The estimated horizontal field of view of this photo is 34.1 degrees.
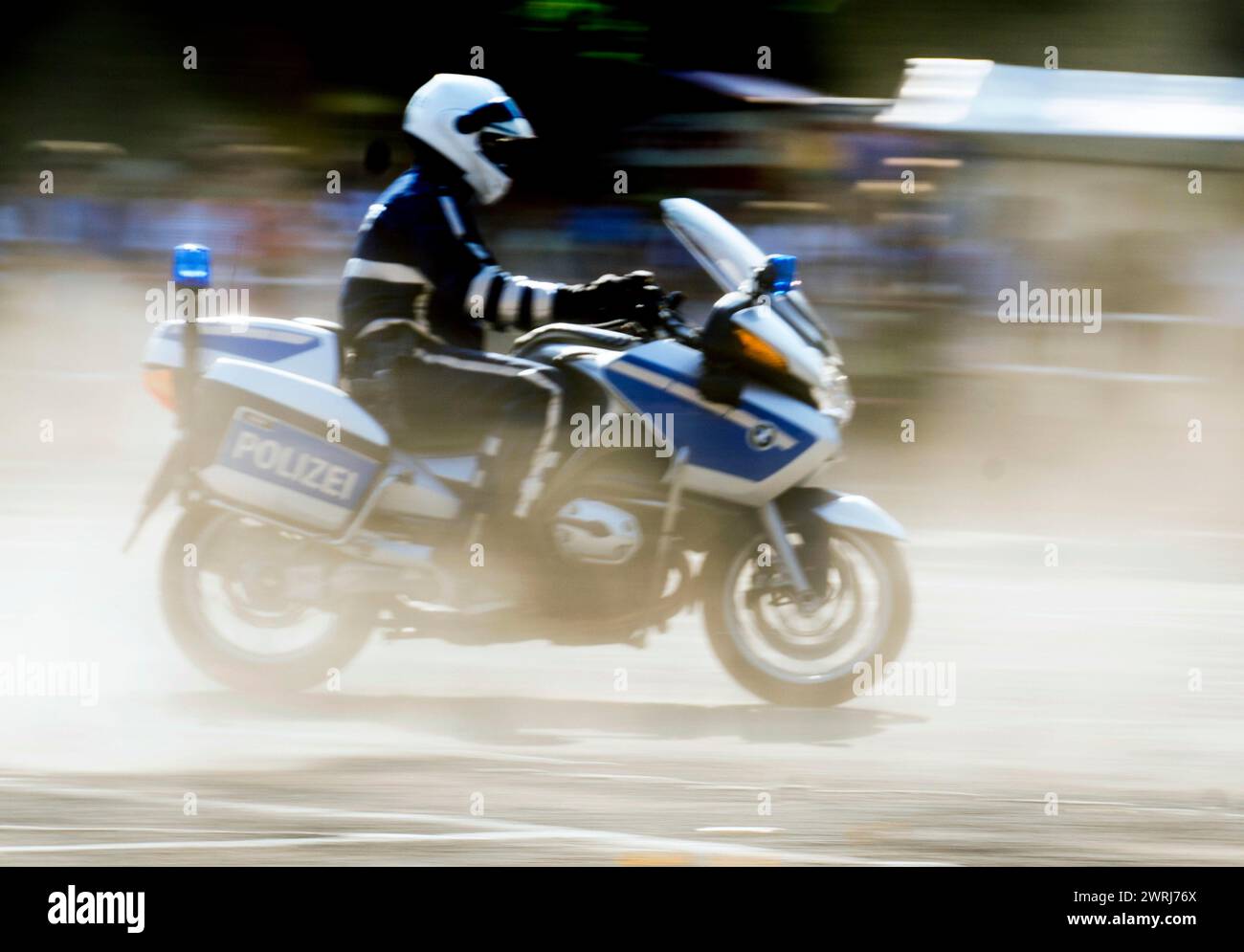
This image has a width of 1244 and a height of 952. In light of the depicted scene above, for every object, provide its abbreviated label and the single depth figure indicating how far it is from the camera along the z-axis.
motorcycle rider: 6.05
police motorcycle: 6.13
